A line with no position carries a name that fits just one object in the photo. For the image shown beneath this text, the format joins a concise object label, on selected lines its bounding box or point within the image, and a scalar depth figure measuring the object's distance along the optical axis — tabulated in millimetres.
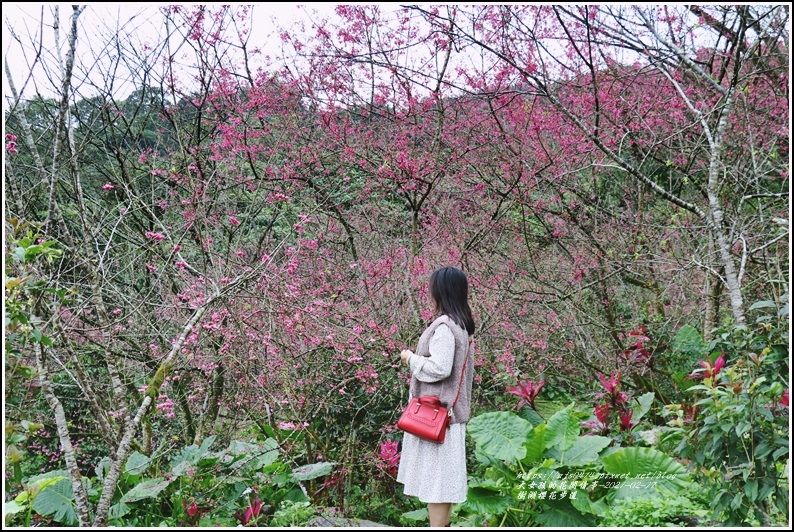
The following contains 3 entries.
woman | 2762
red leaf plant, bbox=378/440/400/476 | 3697
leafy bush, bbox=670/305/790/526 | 2457
